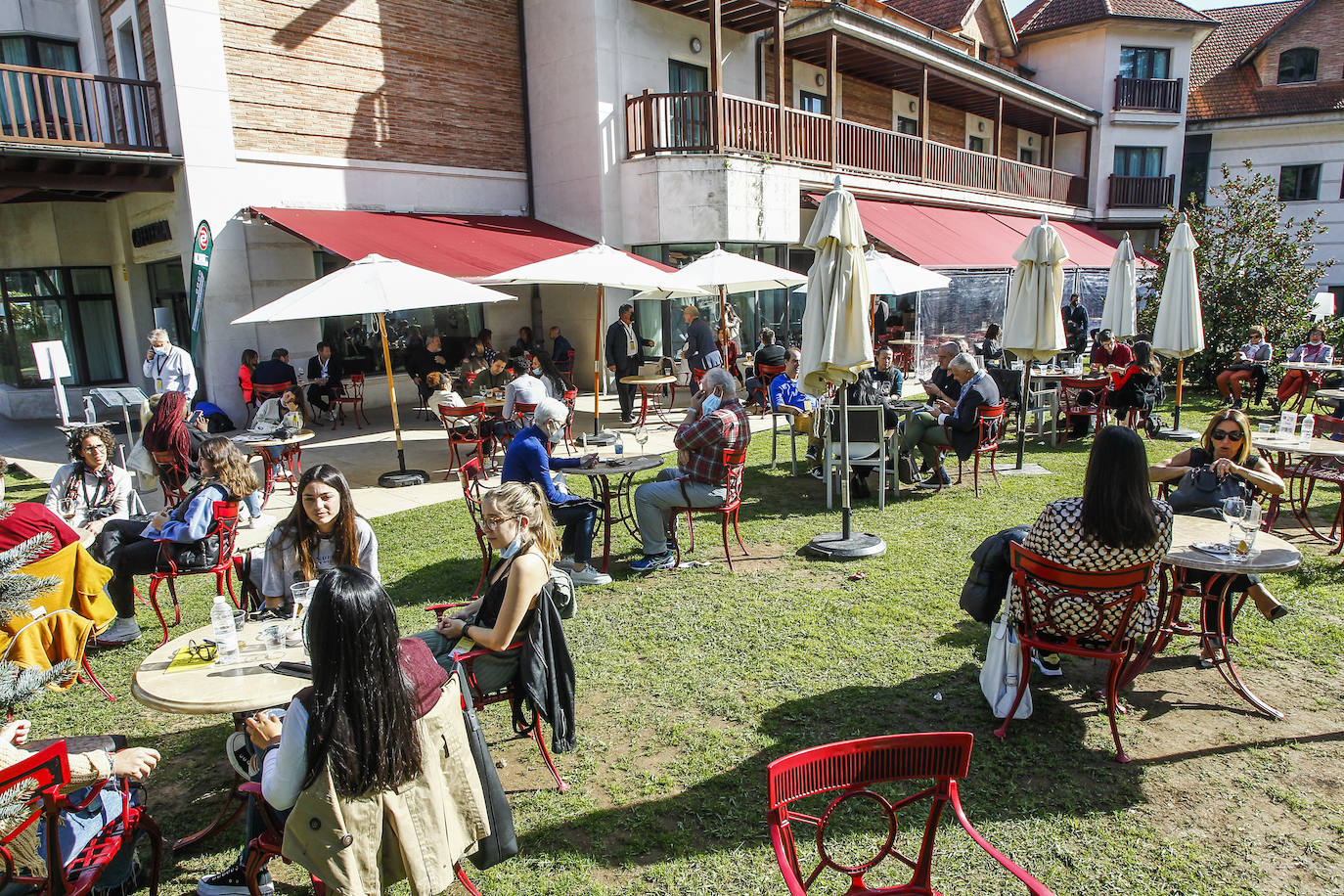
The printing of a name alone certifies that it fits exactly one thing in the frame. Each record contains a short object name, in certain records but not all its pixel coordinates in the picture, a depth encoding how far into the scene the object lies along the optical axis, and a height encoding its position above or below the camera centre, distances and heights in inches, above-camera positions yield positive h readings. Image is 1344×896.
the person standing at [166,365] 382.3 -12.9
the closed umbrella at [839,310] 251.6 +1.8
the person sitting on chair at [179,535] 201.2 -49.3
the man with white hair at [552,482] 223.0 -41.5
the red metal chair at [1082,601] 139.6 -52.1
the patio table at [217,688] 112.1 -49.6
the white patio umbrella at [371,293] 308.8 +14.6
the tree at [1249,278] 547.5 +16.4
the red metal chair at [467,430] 356.5 -46.1
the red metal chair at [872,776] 84.7 -49.5
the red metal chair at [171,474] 260.2 -43.6
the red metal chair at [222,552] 202.5 -53.8
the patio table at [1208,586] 147.6 -56.7
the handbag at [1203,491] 187.8 -43.0
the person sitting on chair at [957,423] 315.3 -43.2
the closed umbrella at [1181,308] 386.3 -1.6
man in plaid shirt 237.6 -46.5
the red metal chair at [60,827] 87.2 -59.9
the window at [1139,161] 1107.3 +194.6
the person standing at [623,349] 501.4 -16.4
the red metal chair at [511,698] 137.7 -64.5
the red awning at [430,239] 434.9 +53.0
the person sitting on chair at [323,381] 499.6 -29.1
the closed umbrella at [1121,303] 481.4 +2.1
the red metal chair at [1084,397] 398.0 -44.4
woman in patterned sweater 138.9 -37.1
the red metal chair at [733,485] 240.1 -49.5
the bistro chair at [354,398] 508.6 -41.5
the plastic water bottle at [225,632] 123.8 -44.9
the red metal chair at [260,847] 101.4 -64.0
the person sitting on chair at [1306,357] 466.0 -34.7
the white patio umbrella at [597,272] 384.8 +24.9
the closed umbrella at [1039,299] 344.8 +4.3
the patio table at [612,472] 237.9 -43.3
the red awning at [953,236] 640.4 +67.9
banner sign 446.0 +40.3
